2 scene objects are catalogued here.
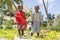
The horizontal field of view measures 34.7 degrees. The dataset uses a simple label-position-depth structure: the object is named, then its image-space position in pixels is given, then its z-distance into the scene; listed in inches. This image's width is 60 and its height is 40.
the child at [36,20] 145.8
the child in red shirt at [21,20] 145.0
